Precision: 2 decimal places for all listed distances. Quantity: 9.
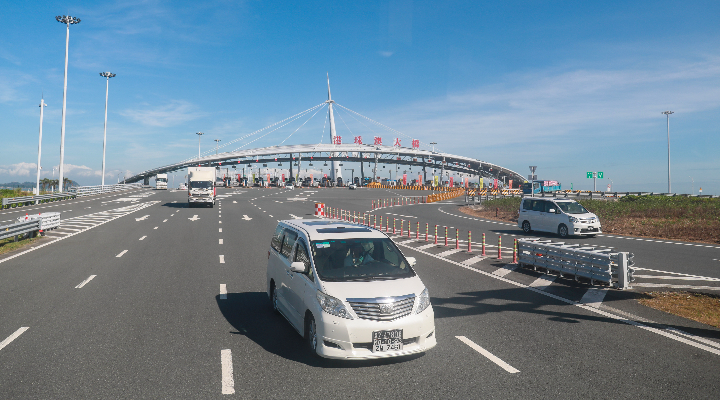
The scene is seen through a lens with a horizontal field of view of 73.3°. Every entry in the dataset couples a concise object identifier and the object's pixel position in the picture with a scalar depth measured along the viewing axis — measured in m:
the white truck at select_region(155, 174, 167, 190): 94.07
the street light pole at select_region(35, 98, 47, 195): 49.11
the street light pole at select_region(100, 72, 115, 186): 72.62
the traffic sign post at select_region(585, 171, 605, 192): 85.32
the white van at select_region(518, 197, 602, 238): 22.25
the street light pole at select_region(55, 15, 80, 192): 51.47
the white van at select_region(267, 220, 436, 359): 6.04
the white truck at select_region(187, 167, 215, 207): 42.25
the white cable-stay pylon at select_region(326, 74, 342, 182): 137.50
